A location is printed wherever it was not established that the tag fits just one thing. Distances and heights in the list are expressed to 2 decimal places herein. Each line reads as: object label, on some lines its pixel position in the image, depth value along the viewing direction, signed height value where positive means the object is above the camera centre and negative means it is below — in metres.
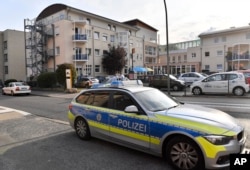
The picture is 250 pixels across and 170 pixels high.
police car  3.82 -1.01
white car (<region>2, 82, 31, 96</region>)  22.25 -1.36
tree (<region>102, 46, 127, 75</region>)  41.34 +2.77
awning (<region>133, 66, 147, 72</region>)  44.65 +0.93
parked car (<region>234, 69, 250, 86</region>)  16.99 -0.02
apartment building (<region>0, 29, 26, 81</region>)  46.34 +4.05
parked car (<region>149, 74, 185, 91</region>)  20.99 -0.78
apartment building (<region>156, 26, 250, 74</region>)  45.41 +4.28
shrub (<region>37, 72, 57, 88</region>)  26.98 -0.62
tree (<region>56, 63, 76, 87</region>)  24.47 +0.28
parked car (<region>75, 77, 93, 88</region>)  27.21 -0.91
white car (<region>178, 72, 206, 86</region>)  24.42 -0.33
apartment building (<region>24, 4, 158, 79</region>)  37.34 +6.28
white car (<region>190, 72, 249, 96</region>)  15.01 -0.70
